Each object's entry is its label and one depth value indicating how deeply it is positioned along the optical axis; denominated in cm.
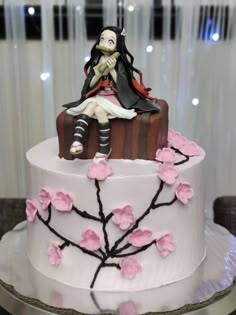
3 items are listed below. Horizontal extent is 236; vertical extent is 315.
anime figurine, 112
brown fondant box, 113
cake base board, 101
